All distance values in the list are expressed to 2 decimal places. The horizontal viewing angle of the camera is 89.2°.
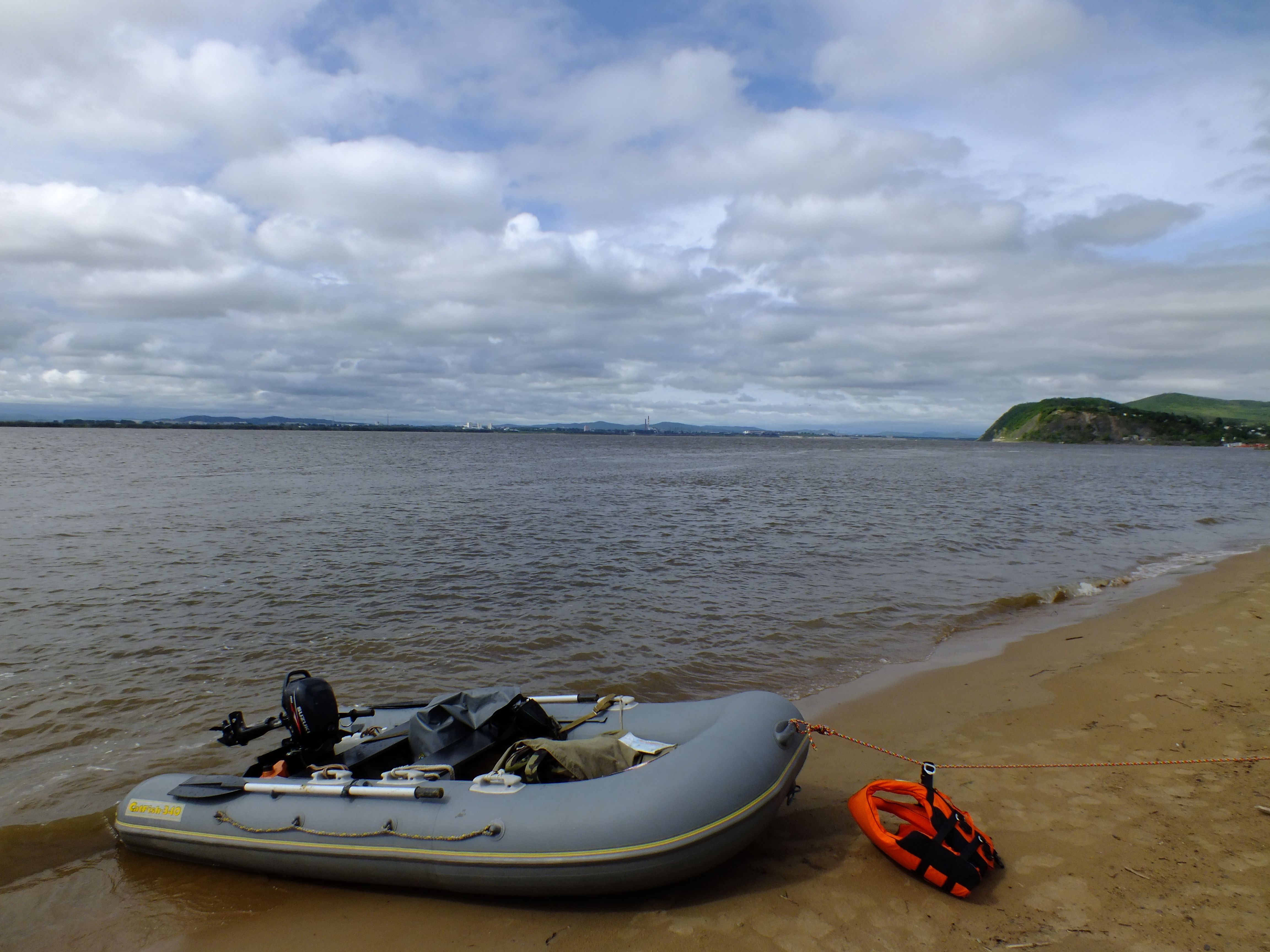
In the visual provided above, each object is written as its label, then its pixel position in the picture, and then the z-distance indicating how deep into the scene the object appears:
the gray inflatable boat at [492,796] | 4.00
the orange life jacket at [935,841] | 3.92
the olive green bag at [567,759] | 4.63
